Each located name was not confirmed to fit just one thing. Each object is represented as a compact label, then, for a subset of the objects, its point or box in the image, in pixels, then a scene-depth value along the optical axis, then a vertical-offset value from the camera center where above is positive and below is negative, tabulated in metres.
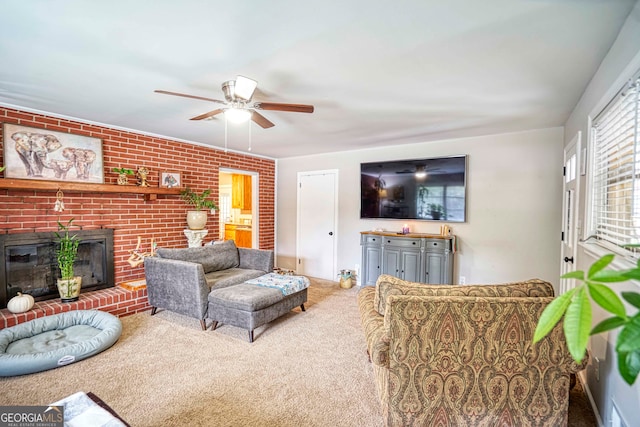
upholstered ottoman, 2.87 -0.99
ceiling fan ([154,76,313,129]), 2.06 +0.77
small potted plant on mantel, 3.64 +0.36
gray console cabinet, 3.91 -0.72
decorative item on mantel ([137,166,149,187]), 3.84 +0.35
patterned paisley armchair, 1.50 -0.80
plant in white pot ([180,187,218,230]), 4.30 -0.02
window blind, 1.48 +0.23
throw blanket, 3.25 -0.89
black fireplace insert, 2.99 -0.68
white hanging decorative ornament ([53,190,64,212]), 3.18 -0.01
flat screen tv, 4.08 +0.24
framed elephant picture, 2.96 +0.51
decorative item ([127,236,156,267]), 3.76 -0.67
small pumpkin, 2.78 -0.95
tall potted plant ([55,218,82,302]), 3.12 -0.65
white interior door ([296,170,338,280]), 5.26 -0.36
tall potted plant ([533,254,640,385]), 0.58 -0.22
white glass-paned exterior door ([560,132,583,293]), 2.71 -0.01
